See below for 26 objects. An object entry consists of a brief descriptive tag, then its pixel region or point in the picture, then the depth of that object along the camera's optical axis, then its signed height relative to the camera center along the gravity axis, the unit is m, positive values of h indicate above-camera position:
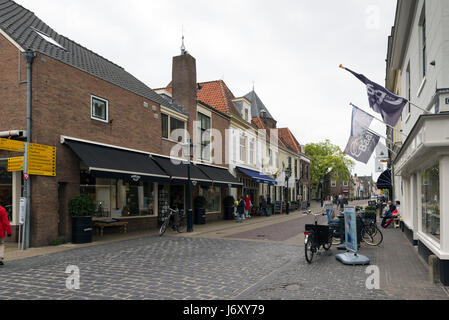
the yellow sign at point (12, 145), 10.69 +1.10
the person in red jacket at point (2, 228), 8.67 -1.13
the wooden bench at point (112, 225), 14.40 -1.86
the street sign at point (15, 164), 11.35 +0.56
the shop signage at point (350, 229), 9.09 -1.30
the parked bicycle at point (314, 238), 9.22 -1.59
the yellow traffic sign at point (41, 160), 11.11 +0.68
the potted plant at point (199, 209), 20.47 -1.65
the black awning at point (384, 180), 24.45 -0.06
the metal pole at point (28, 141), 11.05 +1.27
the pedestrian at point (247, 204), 25.58 -1.72
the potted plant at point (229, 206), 24.64 -1.79
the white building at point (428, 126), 6.67 +0.99
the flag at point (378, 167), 29.03 +0.99
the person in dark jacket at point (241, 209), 22.94 -1.86
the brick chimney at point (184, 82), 21.46 +5.96
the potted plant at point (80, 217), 12.30 -1.24
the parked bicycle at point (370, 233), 12.36 -1.86
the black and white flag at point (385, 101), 8.73 +1.92
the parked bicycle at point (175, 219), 16.06 -1.74
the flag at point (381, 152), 26.29 +2.08
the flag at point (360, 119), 13.21 +2.23
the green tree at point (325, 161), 64.12 +3.38
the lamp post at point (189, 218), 16.30 -1.71
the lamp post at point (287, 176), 32.25 +0.34
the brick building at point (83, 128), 11.79 +2.05
